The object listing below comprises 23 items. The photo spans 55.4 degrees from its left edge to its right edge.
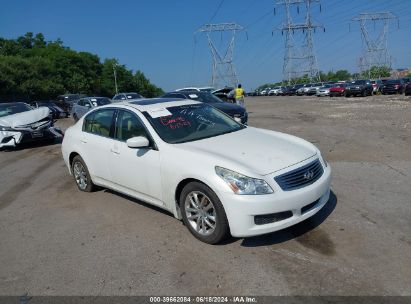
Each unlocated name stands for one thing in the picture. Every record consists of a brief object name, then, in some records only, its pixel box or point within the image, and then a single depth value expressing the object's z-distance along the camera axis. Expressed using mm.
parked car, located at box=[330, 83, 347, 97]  38531
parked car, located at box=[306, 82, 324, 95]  49312
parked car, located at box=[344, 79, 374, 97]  35781
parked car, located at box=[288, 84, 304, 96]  55881
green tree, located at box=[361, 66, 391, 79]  79875
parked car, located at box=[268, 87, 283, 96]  63575
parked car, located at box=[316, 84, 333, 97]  41741
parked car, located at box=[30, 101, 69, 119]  26750
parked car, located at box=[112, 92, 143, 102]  23212
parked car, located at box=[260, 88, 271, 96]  70038
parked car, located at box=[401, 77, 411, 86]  35203
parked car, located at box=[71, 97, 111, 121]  19719
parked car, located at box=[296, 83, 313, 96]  50756
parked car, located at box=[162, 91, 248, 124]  13500
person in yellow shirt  19969
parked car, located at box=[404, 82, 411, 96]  31247
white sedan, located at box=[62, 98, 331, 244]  3957
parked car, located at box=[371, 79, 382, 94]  37744
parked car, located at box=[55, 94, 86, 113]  29922
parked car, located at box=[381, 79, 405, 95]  35594
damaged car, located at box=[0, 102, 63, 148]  12055
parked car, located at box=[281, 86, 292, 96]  58231
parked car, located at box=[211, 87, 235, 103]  23102
